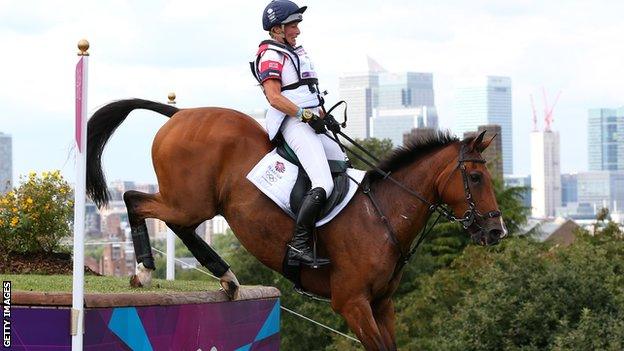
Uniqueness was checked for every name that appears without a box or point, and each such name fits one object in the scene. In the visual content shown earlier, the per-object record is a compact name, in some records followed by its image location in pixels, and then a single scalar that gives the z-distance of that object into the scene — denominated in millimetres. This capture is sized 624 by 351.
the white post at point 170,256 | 25103
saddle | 18781
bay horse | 18656
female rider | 18469
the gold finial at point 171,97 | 24594
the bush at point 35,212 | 26234
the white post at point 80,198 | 16172
